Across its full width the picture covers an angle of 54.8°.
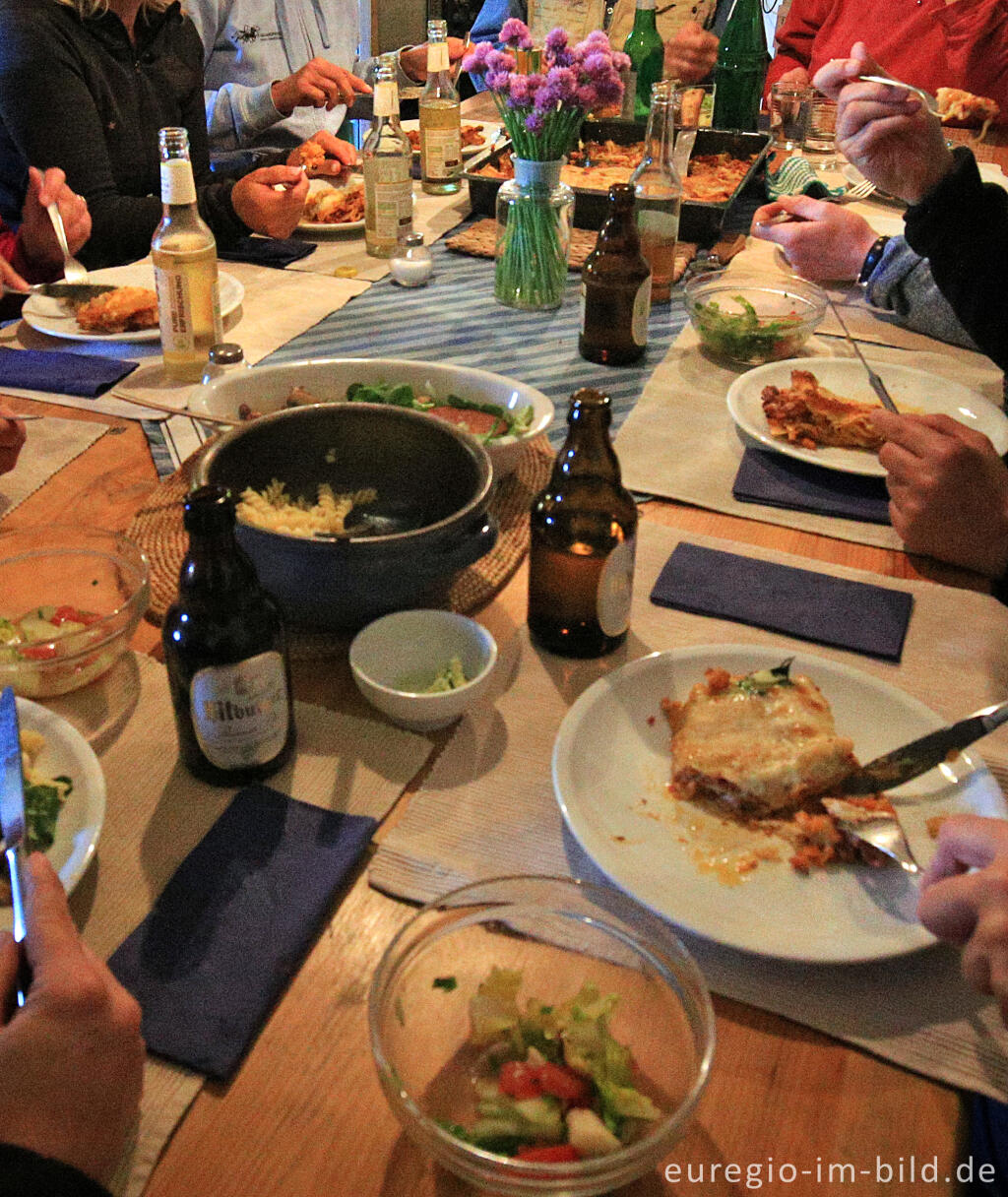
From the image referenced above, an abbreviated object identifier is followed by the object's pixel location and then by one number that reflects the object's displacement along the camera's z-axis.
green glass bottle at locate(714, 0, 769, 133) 2.67
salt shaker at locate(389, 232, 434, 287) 1.88
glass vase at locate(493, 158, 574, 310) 1.71
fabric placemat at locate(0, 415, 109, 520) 1.21
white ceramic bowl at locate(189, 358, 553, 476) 1.20
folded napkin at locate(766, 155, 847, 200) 2.38
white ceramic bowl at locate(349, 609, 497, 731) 0.88
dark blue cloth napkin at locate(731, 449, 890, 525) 1.26
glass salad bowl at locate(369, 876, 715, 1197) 0.51
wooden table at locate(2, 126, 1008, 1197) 0.57
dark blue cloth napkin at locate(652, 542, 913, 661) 1.02
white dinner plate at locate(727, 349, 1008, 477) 1.32
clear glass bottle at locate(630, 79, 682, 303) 1.73
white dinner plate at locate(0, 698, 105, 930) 0.70
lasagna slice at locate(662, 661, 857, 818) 0.78
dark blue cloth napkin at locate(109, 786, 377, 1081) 0.63
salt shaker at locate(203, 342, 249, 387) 1.34
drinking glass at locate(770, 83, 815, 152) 2.80
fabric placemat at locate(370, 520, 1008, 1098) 0.65
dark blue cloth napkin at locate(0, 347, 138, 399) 1.45
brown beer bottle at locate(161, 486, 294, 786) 0.73
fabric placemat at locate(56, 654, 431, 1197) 0.71
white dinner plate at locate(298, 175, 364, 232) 2.13
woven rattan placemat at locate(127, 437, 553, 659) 1.01
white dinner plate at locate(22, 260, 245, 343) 1.58
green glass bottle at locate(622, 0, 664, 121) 2.90
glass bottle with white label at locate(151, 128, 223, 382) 1.35
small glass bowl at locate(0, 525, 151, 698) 0.93
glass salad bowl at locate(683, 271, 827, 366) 1.60
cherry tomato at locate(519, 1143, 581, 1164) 0.53
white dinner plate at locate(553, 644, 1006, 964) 0.68
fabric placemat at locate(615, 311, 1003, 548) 1.26
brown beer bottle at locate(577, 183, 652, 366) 1.50
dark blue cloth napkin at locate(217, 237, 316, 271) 2.01
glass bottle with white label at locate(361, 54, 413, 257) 1.88
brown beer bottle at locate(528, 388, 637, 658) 0.94
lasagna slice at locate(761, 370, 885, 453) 1.34
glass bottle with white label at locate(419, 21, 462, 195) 2.18
